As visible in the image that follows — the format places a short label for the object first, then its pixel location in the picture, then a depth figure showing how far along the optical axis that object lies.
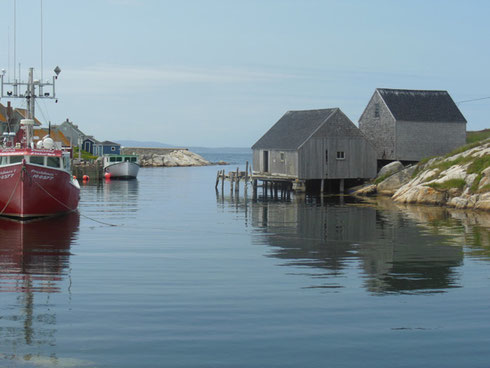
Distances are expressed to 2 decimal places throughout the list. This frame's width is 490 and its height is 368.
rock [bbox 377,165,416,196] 51.63
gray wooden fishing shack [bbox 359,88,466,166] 56.03
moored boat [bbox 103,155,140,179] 79.00
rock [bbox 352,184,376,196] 52.84
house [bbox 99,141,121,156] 119.75
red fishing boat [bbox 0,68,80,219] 29.75
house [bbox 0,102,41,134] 86.61
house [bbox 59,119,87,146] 118.94
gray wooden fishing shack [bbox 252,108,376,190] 52.84
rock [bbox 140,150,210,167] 140.40
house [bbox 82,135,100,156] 121.56
